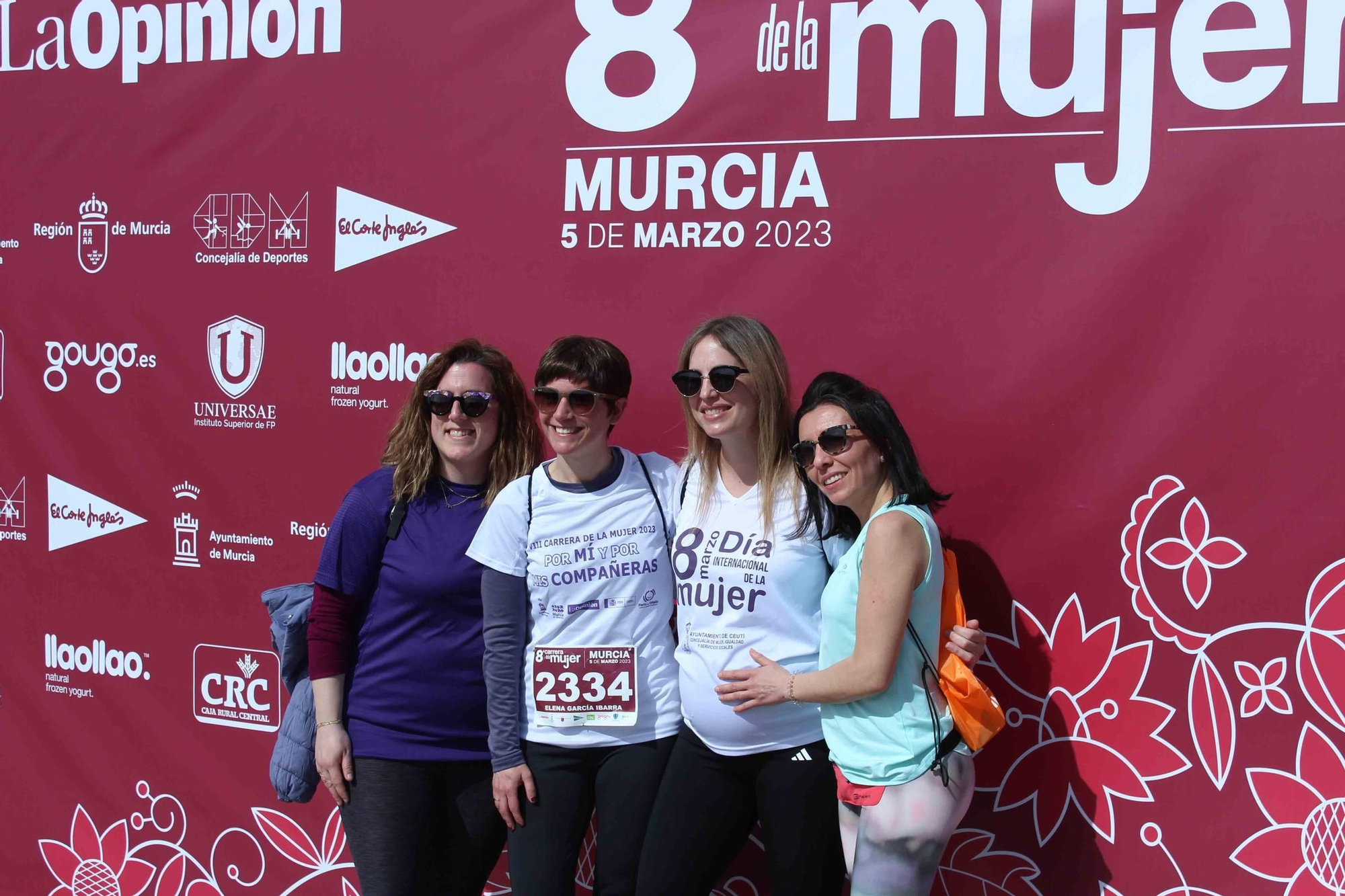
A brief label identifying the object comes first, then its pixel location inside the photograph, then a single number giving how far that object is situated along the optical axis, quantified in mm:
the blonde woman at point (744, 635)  2090
